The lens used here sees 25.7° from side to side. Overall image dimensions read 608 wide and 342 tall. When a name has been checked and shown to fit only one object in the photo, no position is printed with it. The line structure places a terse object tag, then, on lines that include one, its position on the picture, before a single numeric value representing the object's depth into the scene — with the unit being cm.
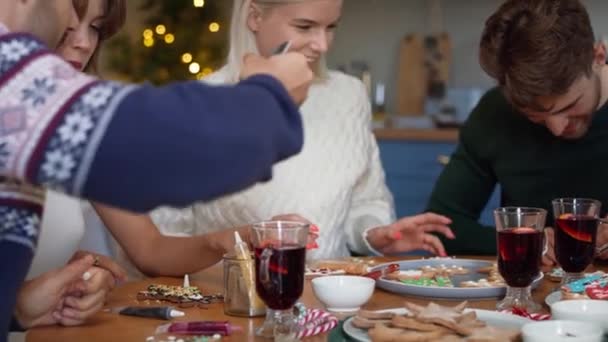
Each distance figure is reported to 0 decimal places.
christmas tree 490
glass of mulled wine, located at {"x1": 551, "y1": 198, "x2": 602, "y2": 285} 208
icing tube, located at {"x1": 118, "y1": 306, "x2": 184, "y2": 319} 191
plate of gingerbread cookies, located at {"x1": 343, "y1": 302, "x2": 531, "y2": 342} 168
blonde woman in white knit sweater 250
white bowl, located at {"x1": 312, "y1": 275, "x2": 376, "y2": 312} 190
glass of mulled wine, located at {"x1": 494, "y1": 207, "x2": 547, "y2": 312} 195
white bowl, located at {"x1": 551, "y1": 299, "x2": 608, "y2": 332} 177
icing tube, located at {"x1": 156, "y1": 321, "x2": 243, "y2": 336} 181
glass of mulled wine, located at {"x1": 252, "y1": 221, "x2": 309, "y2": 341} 175
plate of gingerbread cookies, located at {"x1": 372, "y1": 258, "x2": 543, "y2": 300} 203
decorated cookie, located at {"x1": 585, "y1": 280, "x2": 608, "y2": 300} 193
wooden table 183
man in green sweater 239
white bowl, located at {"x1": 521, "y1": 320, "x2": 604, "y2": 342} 165
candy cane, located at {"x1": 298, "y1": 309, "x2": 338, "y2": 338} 179
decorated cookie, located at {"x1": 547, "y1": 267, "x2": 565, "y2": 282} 220
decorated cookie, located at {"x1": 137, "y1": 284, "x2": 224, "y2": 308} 203
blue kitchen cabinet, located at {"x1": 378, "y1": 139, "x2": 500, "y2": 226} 470
